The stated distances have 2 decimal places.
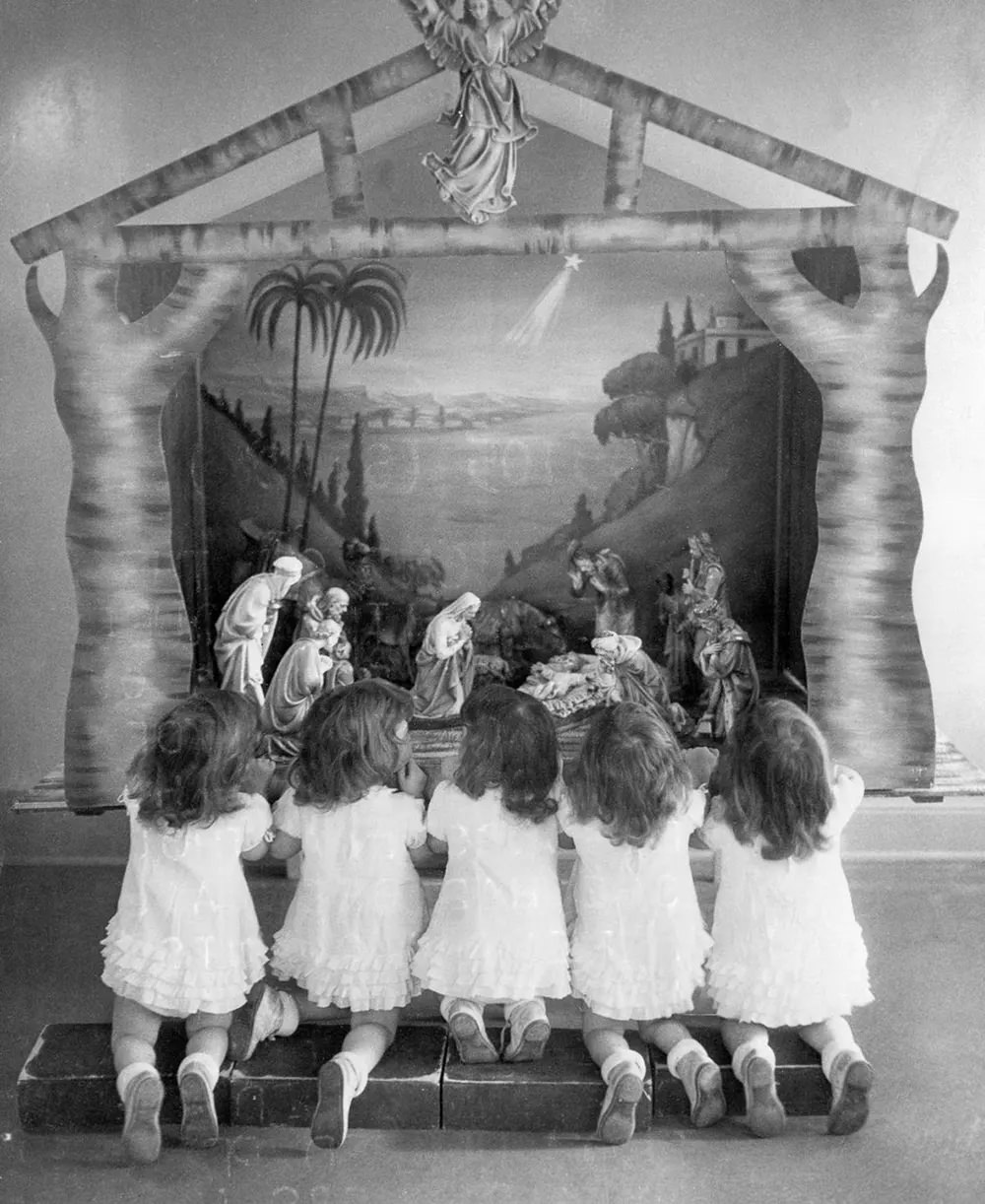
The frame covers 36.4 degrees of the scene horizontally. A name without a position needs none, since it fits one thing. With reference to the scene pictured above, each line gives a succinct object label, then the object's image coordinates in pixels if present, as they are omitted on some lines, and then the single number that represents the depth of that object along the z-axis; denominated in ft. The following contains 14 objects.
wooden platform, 12.91
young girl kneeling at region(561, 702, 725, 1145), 12.98
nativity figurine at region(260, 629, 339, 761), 19.48
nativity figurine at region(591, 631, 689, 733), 19.71
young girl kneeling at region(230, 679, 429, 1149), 13.33
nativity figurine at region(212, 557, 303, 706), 19.22
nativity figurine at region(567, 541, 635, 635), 20.51
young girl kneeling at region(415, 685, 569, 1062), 13.17
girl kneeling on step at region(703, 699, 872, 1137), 12.98
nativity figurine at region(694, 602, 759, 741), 19.80
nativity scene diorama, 17.74
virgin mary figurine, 19.88
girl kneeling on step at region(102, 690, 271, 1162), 13.03
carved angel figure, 17.07
